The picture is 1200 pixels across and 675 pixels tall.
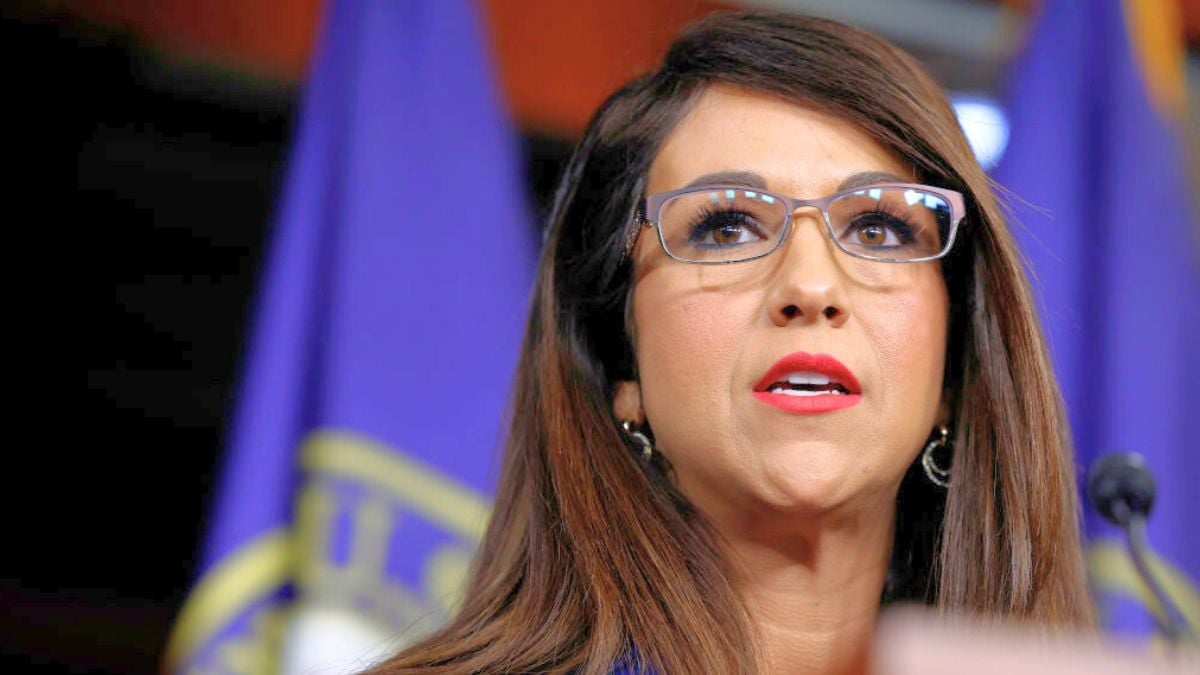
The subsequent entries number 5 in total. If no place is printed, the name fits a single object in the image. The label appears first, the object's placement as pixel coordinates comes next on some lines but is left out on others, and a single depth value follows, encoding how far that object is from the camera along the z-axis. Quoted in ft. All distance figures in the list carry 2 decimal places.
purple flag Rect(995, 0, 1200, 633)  10.07
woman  8.70
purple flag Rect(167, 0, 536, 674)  9.85
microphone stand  8.85
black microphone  8.93
